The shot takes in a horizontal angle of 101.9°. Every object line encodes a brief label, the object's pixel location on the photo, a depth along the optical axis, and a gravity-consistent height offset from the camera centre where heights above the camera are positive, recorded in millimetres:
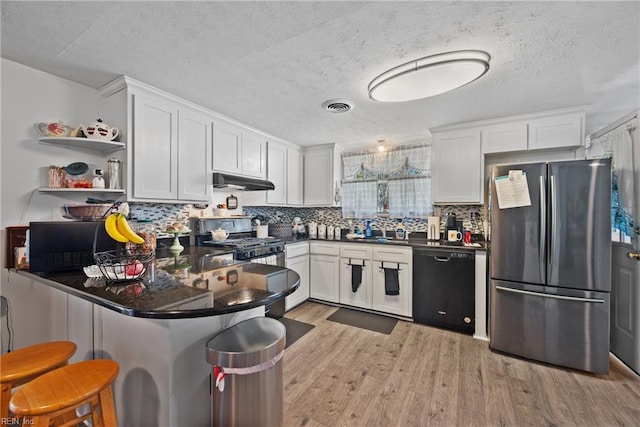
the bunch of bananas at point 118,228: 1395 -84
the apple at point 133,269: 1305 -285
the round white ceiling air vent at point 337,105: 2352 +1007
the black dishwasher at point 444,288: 2650 -795
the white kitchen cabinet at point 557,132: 2477 +807
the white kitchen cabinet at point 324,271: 3451 -794
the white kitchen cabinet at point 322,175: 3849 +586
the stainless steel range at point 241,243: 2640 -328
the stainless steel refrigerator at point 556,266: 2014 -427
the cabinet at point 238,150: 2750 +722
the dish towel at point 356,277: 3261 -803
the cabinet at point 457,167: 2896 +531
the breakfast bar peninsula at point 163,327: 1014 -531
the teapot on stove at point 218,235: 2832 -243
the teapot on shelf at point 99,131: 1892 +601
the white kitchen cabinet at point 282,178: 3412 +502
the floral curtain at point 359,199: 3838 +219
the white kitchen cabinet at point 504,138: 2688 +808
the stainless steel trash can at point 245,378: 1062 -702
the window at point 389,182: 3502 +450
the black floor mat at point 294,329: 2564 -1244
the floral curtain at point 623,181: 2092 +279
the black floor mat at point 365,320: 2853 -1248
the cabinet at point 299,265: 3242 -682
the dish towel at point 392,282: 3012 -802
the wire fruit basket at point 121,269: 1268 -282
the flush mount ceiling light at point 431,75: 1610 +912
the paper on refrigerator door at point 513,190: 2217 +206
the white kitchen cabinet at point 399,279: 2988 -781
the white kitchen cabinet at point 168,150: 2078 +557
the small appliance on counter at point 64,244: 1450 -187
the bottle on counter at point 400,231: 3570 -244
